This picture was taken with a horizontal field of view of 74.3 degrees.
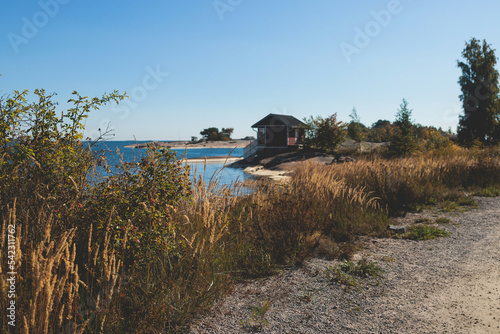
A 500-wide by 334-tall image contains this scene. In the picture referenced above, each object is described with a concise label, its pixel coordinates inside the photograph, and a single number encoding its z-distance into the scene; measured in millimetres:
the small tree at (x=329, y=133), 33969
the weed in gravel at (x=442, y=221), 7375
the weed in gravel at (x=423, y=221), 7370
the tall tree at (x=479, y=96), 36688
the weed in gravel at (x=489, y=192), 10281
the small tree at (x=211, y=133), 130512
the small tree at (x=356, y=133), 39512
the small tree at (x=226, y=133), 131050
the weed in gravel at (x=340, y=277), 4266
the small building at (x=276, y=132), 40719
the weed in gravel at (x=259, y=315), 3318
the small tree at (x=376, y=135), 54188
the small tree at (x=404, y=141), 21891
